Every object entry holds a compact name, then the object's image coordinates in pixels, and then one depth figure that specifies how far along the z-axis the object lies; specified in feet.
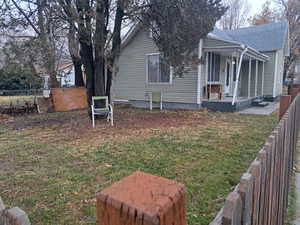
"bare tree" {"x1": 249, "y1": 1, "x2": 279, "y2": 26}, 98.37
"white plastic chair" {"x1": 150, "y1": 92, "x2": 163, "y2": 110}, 36.22
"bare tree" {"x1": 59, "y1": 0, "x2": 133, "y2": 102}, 20.81
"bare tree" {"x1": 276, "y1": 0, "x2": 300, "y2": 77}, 80.53
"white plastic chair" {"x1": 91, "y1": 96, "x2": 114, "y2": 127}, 24.17
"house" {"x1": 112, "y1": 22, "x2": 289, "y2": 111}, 34.55
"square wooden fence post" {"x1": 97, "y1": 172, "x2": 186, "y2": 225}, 2.09
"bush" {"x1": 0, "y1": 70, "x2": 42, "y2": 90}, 75.55
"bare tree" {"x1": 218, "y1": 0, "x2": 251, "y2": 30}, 122.93
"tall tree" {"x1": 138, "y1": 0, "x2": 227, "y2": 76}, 24.67
